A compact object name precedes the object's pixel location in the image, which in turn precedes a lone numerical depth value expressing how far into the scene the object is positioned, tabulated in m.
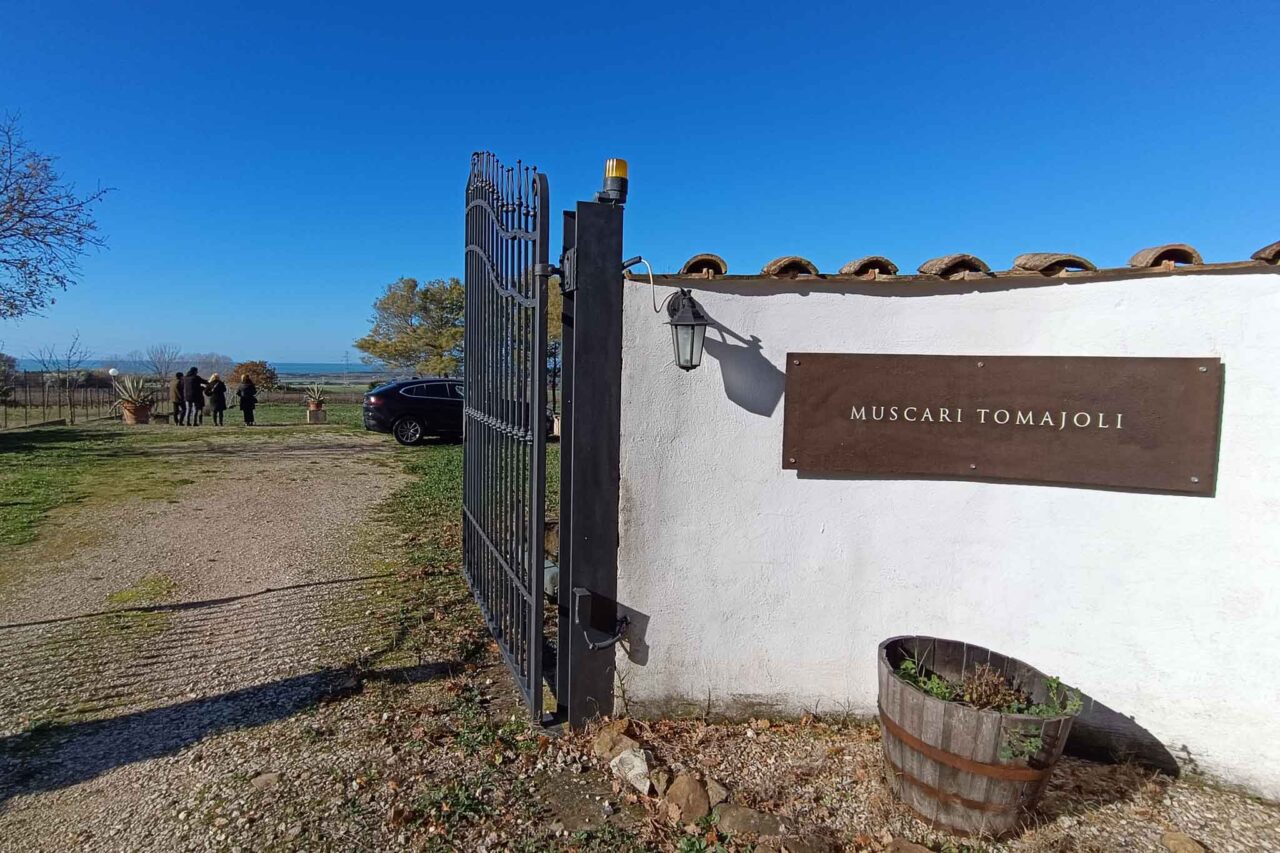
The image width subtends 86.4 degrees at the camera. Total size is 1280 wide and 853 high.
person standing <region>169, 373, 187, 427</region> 18.64
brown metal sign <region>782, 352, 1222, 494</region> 2.96
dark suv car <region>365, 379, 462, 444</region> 15.27
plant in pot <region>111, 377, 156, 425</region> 18.22
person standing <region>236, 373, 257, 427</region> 18.70
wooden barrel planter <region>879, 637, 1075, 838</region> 2.53
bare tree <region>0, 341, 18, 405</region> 19.26
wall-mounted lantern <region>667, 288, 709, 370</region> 3.14
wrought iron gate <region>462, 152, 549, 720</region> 3.27
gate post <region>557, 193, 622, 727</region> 3.19
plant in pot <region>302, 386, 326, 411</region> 20.22
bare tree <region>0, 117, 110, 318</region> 13.91
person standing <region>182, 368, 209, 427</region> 18.47
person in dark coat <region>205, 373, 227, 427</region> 18.72
